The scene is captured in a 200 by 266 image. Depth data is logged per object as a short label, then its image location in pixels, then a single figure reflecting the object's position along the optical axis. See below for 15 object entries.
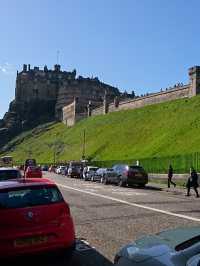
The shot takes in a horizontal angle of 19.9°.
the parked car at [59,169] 75.07
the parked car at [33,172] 41.91
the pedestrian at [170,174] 38.17
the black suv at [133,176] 39.50
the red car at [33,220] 9.39
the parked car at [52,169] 90.06
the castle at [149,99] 84.94
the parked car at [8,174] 21.06
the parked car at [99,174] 46.94
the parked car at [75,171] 63.53
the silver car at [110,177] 42.55
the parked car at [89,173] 52.48
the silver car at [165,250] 5.06
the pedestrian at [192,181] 30.08
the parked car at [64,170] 71.36
